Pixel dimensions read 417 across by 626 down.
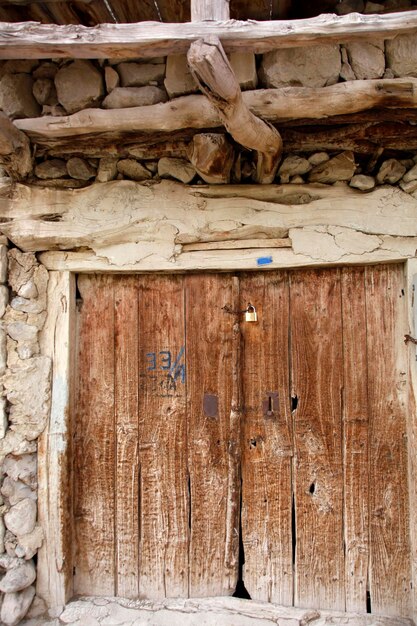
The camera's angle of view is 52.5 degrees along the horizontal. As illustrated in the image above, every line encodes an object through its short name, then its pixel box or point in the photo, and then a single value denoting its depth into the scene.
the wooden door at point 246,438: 1.97
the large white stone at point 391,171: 1.88
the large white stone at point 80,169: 1.97
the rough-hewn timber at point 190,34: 1.38
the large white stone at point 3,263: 1.96
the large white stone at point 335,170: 1.88
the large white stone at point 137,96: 1.75
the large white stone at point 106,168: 1.97
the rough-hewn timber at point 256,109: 1.62
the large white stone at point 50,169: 1.98
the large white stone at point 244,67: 1.66
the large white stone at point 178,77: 1.70
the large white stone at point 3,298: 1.95
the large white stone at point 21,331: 1.97
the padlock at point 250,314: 1.98
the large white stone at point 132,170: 1.96
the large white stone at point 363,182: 1.89
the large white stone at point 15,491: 1.94
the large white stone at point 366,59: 1.69
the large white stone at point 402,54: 1.68
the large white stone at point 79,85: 1.79
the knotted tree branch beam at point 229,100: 1.29
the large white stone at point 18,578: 1.85
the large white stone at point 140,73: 1.76
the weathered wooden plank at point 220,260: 1.90
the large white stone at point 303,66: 1.67
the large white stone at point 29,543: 1.92
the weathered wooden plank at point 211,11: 1.47
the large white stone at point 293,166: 1.90
